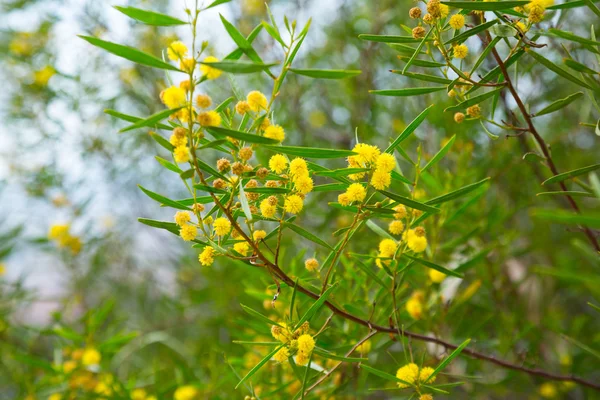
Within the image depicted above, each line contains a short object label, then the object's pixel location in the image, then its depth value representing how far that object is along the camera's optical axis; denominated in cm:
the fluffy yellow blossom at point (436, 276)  85
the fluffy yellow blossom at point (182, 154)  47
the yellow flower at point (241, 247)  58
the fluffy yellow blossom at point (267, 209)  54
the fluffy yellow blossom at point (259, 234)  58
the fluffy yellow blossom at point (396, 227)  62
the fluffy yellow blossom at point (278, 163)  55
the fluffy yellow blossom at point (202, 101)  48
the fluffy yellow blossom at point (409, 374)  59
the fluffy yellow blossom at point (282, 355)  56
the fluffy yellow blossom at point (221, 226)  53
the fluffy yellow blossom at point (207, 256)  54
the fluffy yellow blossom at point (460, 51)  59
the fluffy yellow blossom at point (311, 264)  63
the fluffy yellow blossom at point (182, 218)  54
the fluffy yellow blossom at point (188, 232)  53
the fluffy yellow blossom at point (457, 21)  54
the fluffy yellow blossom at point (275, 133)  51
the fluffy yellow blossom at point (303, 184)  54
